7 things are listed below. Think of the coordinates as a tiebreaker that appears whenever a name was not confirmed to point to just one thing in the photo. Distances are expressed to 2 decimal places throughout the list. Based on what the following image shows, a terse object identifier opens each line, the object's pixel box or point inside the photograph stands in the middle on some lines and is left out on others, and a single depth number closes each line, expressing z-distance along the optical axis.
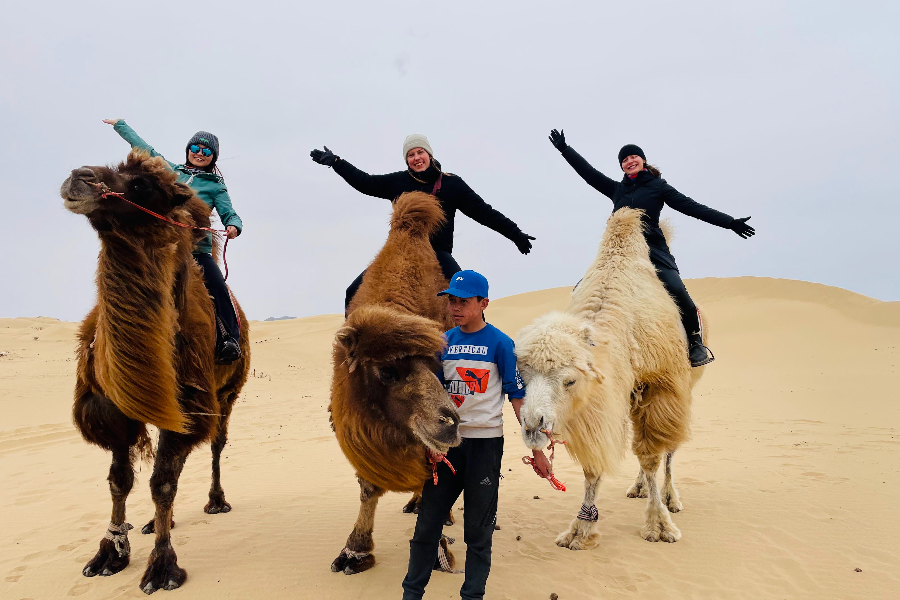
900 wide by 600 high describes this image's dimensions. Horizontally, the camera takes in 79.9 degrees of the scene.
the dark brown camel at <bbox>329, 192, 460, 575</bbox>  3.02
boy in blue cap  3.15
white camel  3.65
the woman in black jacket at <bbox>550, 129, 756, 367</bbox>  5.38
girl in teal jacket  4.65
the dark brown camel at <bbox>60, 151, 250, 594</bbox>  3.37
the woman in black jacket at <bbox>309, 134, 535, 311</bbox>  4.95
